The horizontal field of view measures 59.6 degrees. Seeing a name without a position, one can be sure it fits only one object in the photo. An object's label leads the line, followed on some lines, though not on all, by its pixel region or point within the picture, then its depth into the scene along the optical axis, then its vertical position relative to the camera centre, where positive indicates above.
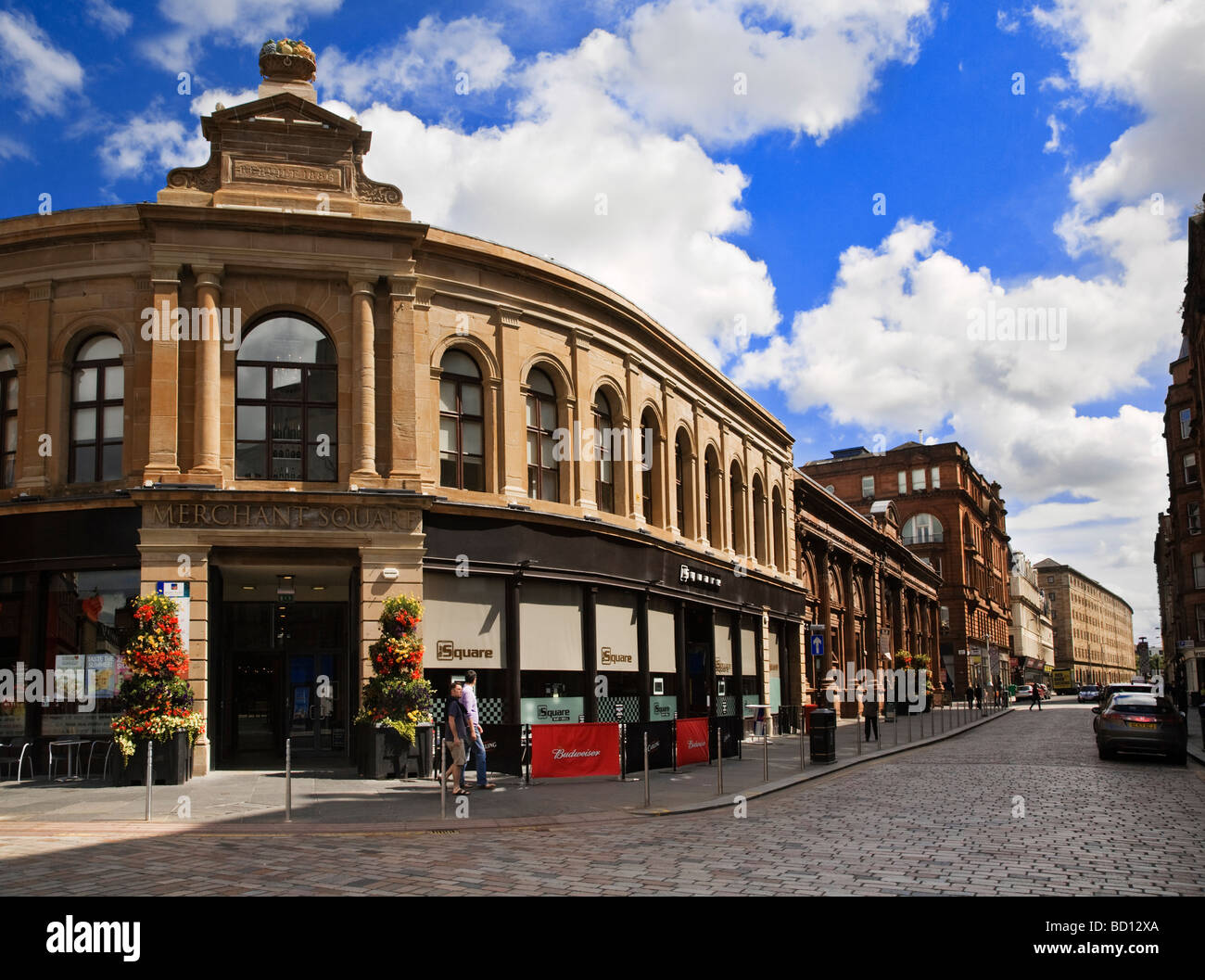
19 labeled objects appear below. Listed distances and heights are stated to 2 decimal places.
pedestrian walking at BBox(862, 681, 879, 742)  33.50 -3.09
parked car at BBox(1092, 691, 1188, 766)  24.34 -2.84
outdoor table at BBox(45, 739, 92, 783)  19.38 -2.08
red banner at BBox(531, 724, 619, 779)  18.81 -2.35
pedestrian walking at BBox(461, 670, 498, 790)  17.11 -1.62
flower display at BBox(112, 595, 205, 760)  18.44 -0.93
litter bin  24.09 -2.75
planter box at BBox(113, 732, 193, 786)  18.39 -2.33
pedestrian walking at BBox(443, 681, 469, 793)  16.78 -1.75
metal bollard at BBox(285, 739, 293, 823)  13.69 -2.22
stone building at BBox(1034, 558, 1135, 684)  177.75 -1.33
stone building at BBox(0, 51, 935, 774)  20.77 +3.83
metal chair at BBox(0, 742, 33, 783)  20.08 -2.34
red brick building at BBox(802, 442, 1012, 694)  91.50 +8.88
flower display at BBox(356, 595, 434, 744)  19.92 -1.02
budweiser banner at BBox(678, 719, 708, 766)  22.25 -2.64
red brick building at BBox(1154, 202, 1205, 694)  63.72 +5.91
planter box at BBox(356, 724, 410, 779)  19.50 -2.35
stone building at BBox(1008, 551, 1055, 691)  127.75 -2.60
